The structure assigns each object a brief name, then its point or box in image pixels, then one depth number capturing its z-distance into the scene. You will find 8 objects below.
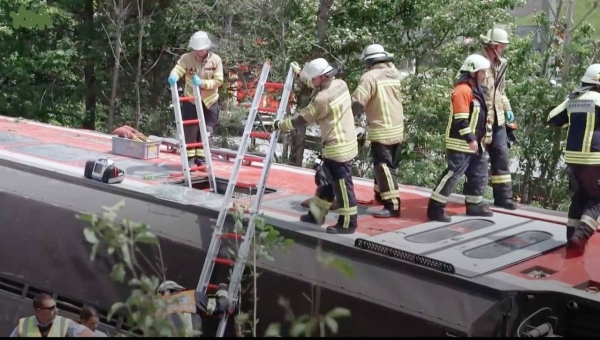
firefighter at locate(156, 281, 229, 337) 4.58
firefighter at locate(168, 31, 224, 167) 7.50
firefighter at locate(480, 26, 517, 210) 6.46
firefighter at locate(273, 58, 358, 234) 5.62
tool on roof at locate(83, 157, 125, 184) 6.66
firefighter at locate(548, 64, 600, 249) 5.41
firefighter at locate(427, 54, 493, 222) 6.09
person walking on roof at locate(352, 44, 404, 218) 6.32
